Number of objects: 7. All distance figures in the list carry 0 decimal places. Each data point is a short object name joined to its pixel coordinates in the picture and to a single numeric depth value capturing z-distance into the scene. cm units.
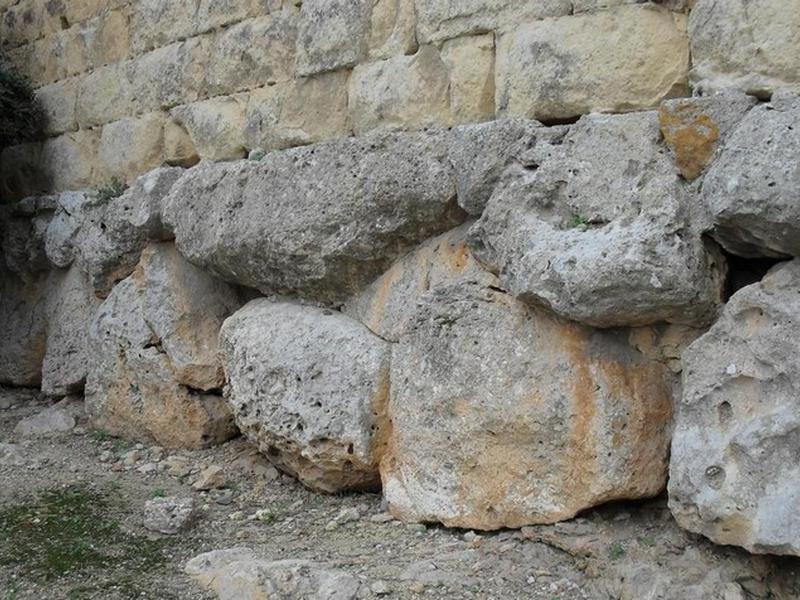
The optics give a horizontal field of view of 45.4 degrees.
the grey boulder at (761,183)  267
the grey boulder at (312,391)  379
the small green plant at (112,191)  533
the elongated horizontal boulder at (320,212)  371
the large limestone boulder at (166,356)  483
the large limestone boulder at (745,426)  269
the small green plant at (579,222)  315
